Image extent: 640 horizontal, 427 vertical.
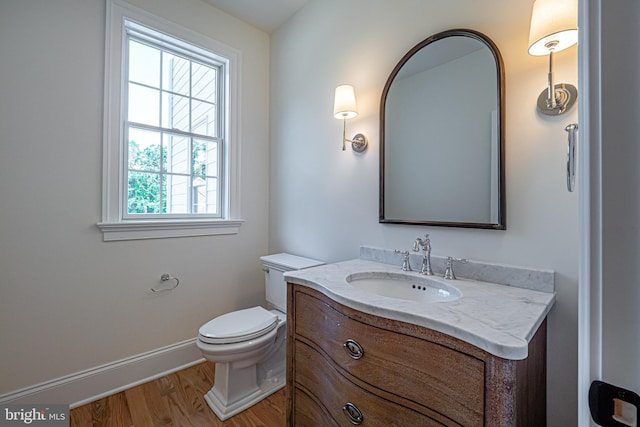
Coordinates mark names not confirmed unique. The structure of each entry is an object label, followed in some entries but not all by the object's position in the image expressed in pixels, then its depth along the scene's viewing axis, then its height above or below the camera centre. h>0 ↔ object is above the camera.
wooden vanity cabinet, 0.73 -0.51
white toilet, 1.58 -0.80
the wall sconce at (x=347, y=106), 1.68 +0.65
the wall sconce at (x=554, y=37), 0.95 +0.63
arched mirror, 1.26 +0.40
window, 1.84 +0.62
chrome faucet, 1.35 -0.19
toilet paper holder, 2.02 -0.48
